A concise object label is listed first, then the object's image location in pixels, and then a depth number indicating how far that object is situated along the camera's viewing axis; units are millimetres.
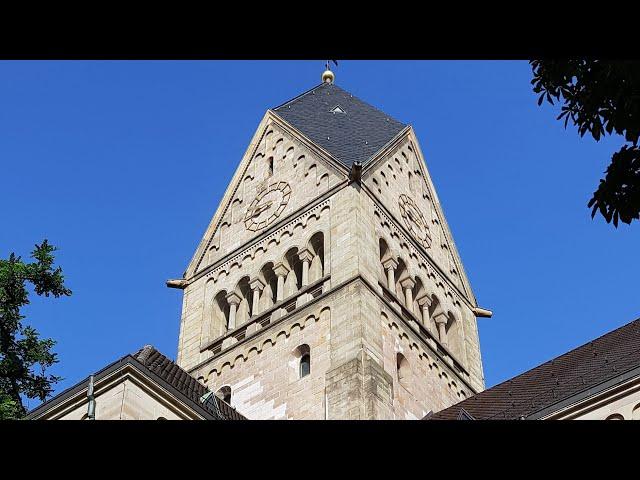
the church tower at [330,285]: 26469
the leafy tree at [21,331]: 17188
